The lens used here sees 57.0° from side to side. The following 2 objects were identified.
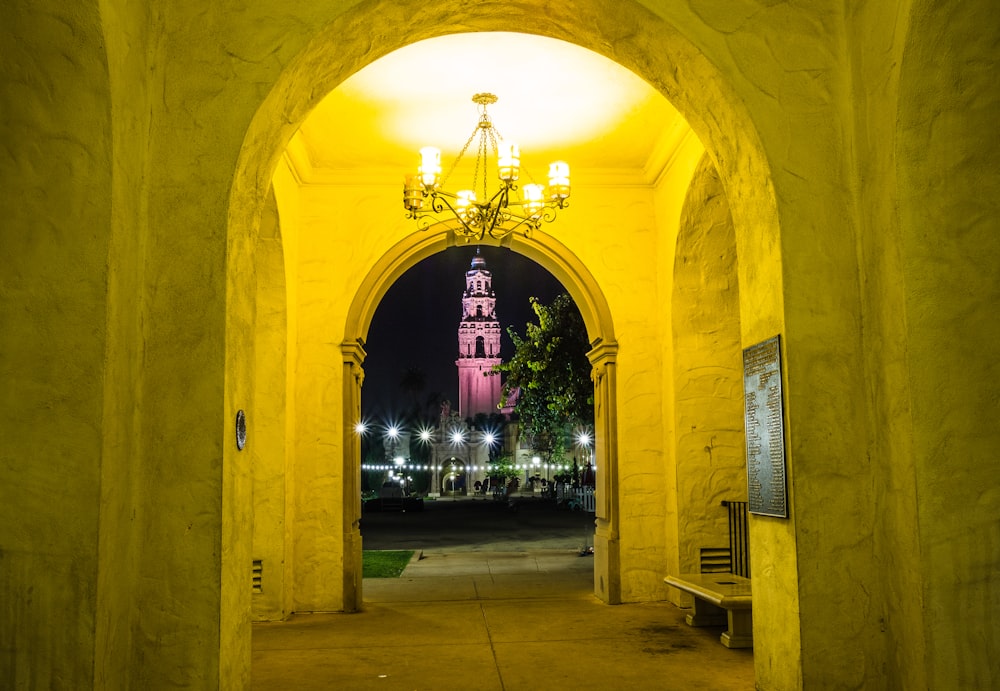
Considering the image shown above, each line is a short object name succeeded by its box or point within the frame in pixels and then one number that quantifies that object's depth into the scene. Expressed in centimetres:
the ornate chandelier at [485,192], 709
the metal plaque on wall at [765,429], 444
